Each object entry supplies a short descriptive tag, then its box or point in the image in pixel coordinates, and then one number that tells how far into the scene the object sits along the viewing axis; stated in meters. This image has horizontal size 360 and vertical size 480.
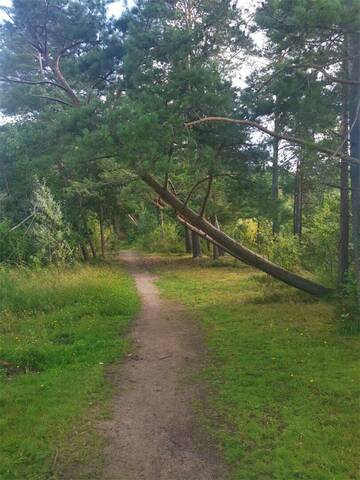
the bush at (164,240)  30.89
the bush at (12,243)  17.39
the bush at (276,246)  14.01
